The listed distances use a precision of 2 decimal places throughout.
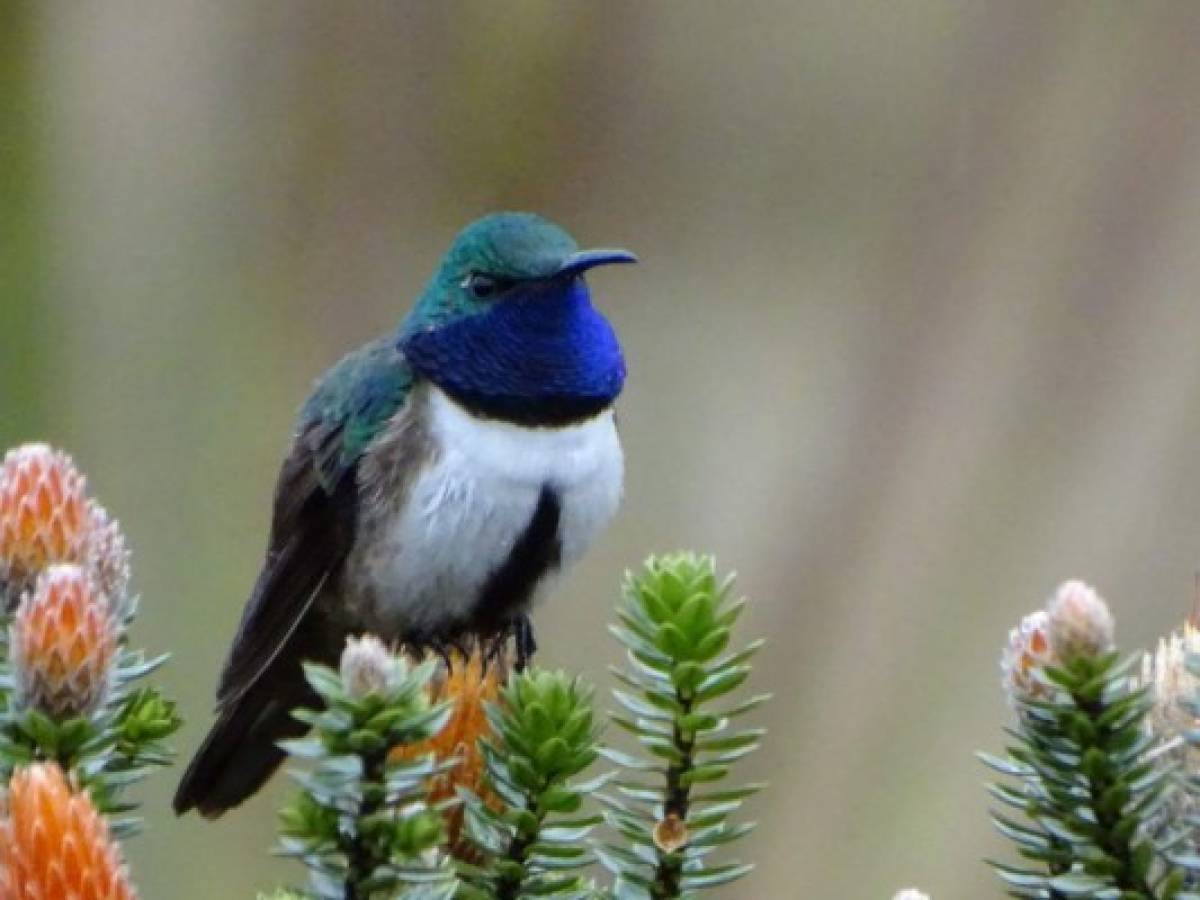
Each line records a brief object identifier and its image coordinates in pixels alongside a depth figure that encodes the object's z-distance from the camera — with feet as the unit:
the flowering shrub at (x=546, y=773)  7.87
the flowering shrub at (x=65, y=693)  7.62
